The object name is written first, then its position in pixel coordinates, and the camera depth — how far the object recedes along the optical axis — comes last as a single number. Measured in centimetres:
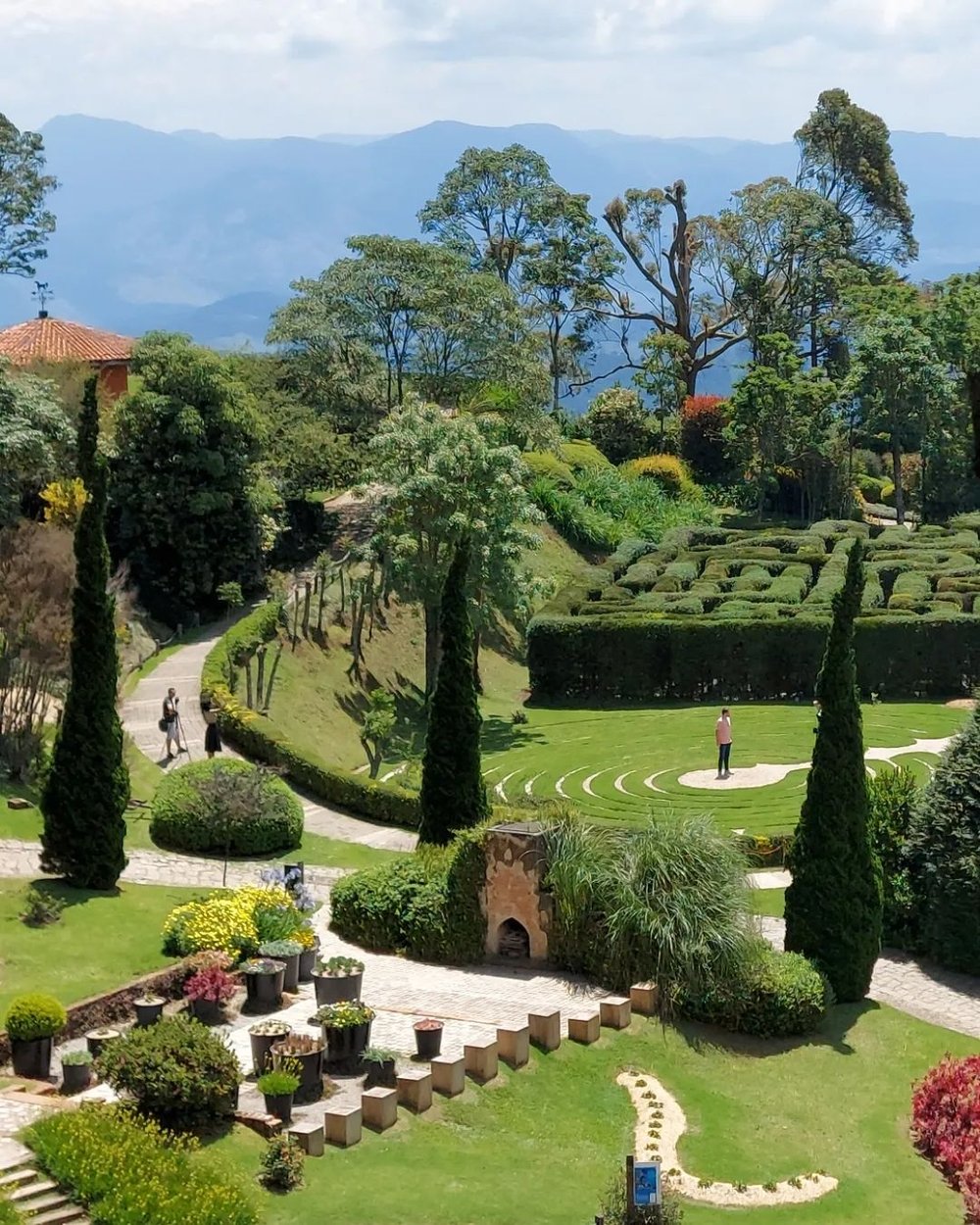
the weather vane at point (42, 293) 6365
